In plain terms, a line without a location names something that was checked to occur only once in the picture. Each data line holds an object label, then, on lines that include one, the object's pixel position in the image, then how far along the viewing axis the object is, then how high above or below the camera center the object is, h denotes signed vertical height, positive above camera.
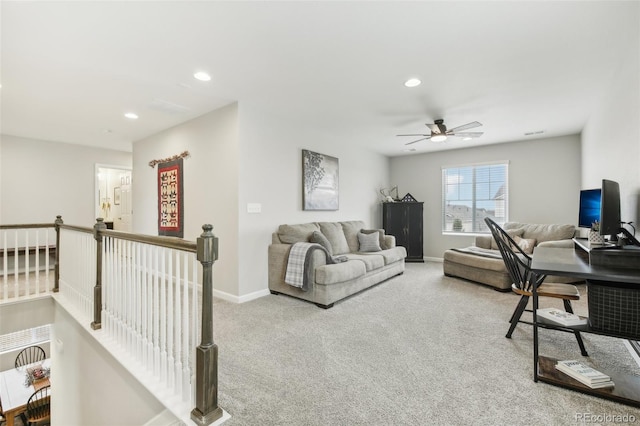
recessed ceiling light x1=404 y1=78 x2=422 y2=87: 2.95 +1.35
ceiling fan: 4.05 +1.15
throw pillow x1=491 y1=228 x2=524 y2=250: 5.03 -0.35
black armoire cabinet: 6.18 -0.32
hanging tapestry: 4.37 +0.21
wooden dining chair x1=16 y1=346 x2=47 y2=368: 5.18 -2.65
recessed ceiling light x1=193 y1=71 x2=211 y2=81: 2.79 +1.34
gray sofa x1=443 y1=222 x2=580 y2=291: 4.01 -0.63
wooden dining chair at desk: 2.30 -0.62
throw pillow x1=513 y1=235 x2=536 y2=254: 4.68 -0.50
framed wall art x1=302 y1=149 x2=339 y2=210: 4.51 +0.52
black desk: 1.58 -0.75
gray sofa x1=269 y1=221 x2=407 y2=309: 3.34 -0.64
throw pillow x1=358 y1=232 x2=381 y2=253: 4.92 -0.50
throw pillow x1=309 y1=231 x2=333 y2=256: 3.89 -0.36
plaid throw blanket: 3.35 -0.61
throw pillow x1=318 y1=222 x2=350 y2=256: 4.49 -0.37
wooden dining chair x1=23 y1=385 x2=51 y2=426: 4.50 -3.10
